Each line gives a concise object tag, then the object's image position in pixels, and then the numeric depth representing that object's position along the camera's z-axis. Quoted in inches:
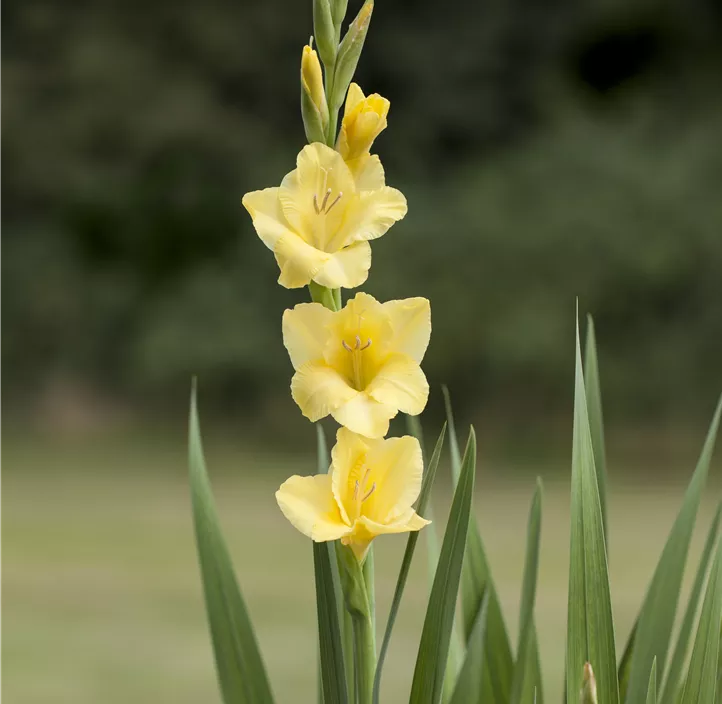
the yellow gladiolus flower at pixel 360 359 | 92.7
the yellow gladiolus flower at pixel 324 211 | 93.4
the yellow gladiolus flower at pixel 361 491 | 92.6
